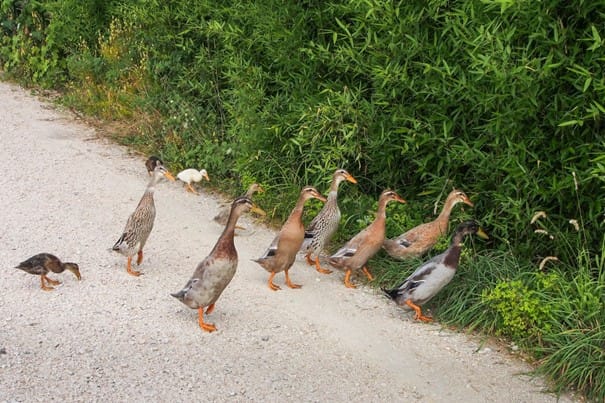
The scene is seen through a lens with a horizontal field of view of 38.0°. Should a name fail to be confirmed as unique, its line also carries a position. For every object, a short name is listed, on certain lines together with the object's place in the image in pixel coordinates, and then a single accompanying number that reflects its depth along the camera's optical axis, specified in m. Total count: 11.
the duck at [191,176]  10.38
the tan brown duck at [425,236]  7.89
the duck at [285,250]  7.86
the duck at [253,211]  9.30
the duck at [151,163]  10.41
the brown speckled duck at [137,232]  8.03
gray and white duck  7.24
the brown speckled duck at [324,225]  8.37
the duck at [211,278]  7.01
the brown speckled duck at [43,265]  7.55
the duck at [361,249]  7.96
